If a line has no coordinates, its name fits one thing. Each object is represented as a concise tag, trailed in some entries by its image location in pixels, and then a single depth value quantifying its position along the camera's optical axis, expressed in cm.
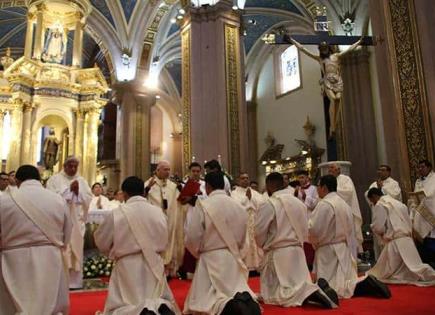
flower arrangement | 696
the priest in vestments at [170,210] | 628
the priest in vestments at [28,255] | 329
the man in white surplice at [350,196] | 691
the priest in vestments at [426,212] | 577
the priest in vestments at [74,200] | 571
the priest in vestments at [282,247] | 434
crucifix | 850
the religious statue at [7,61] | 1553
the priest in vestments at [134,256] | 358
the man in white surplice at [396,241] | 561
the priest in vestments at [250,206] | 704
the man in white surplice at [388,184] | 652
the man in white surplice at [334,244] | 471
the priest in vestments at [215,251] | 380
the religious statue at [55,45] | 1498
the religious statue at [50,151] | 1422
